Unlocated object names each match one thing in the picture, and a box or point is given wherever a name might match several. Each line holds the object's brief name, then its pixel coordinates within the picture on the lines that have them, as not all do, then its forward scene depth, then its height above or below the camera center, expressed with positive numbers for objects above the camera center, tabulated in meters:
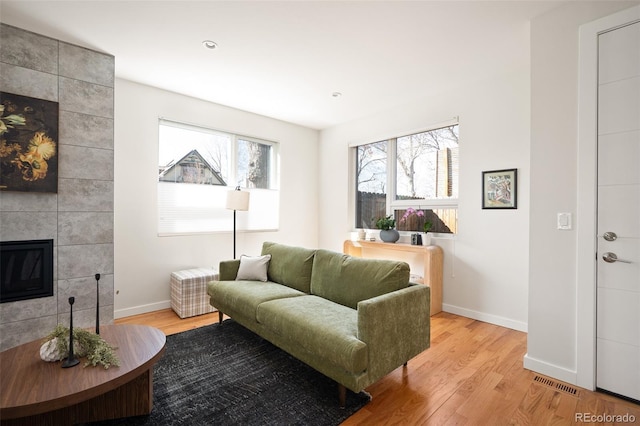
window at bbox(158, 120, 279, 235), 3.82 +0.47
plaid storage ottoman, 3.44 -0.95
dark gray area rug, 1.80 -1.21
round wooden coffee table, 1.34 -0.83
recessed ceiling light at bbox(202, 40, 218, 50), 2.66 +1.49
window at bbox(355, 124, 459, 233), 3.80 +0.47
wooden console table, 3.58 -0.64
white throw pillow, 3.30 -0.62
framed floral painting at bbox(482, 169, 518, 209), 3.19 +0.27
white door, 1.91 +0.02
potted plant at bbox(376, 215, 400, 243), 4.10 -0.24
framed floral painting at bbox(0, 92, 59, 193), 2.45 +0.56
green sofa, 1.86 -0.76
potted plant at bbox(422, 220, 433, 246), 3.81 -0.26
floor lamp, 3.92 +0.16
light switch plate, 2.15 -0.04
